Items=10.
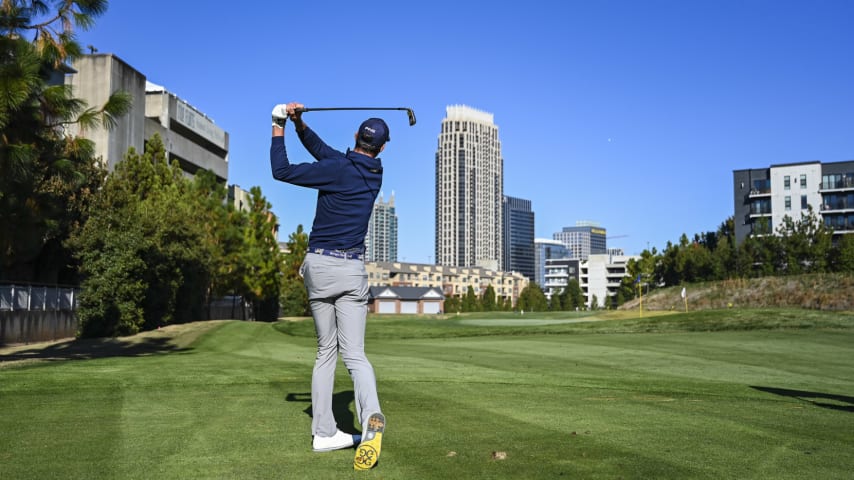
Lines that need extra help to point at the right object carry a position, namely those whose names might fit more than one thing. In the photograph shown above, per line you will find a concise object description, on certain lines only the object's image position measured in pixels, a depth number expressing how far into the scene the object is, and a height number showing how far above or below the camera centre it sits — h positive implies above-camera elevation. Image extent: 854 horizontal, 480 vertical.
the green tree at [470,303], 134.23 -3.43
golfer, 5.38 +0.25
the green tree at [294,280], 70.25 +0.38
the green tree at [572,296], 152.00 -2.38
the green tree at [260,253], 56.09 +2.40
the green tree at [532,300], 138.82 -2.97
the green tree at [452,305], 137.88 -3.89
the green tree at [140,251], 28.89 +1.35
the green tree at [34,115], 14.01 +3.43
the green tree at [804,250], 72.19 +3.54
